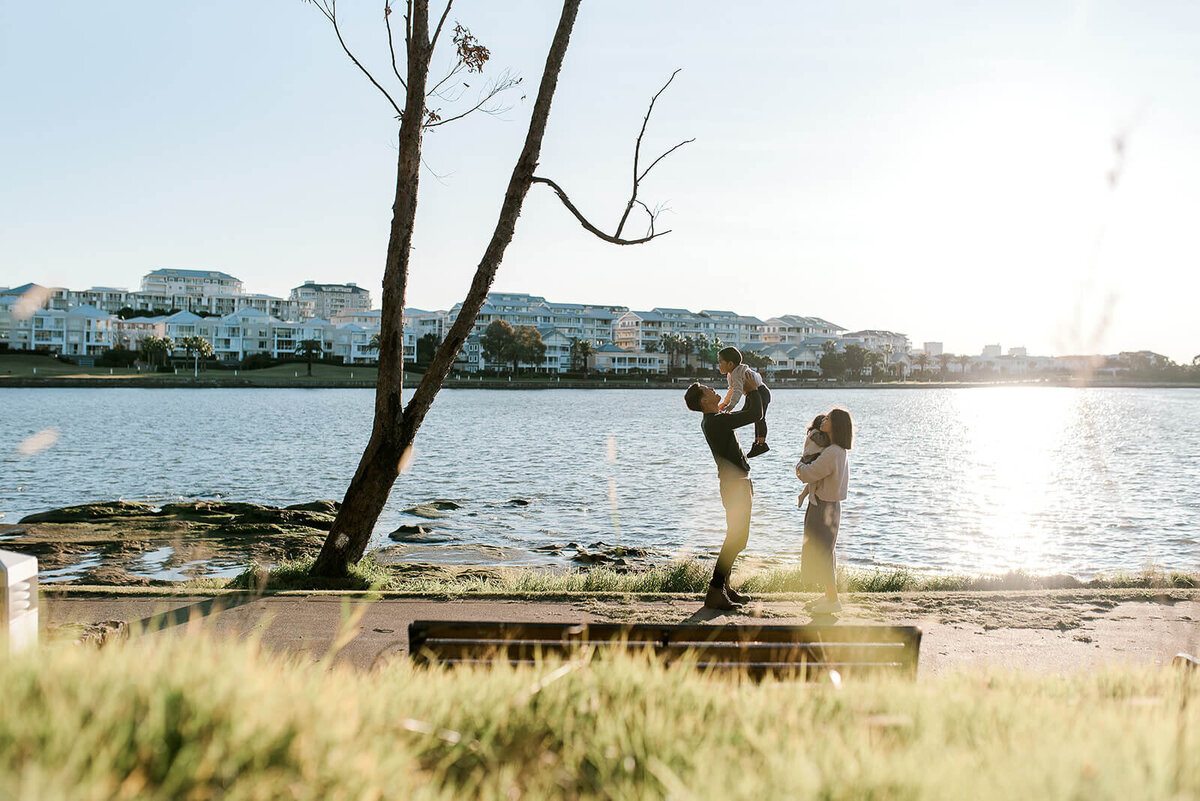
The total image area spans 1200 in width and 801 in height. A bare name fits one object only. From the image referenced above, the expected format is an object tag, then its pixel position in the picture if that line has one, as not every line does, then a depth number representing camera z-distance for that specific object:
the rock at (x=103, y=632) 5.72
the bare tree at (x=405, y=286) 9.52
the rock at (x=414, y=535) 19.45
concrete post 4.17
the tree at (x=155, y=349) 124.25
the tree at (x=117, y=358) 123.00
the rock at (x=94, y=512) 18.39
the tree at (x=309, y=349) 130.74
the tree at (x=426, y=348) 132.62
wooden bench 4.43
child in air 7.96
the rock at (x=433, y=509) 23.53
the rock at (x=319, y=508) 20.86
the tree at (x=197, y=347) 126.69
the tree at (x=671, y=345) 167.25
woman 8.11
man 8.03
